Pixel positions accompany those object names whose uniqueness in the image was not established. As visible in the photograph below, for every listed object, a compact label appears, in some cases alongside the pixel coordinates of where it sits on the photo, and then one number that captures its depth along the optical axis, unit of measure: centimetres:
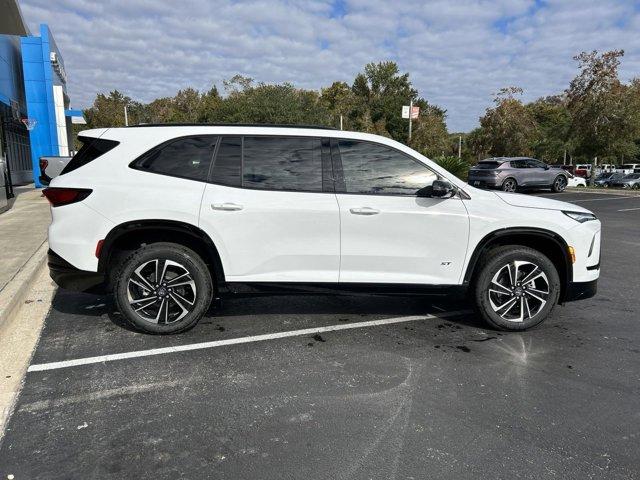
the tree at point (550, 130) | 3953
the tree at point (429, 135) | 4784
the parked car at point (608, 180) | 3184
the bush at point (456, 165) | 2002
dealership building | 2620
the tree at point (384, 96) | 6594
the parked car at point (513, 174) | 2017
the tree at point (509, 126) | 3541
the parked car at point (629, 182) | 3122
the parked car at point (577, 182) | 2807
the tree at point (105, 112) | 6119
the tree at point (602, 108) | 2595
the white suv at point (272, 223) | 419
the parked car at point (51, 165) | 1537
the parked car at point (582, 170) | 4637
